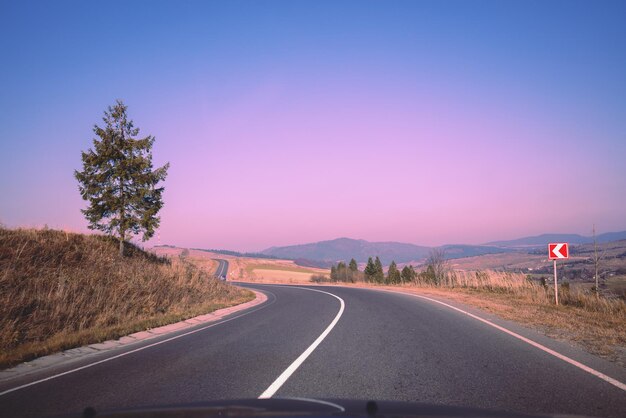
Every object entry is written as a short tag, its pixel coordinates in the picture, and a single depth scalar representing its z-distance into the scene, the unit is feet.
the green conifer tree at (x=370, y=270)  209.53
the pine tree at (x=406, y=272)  181.72
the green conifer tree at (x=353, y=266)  216.13
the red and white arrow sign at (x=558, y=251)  54.39
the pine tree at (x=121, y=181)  66.90
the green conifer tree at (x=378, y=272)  198.71
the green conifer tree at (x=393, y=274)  194.18
